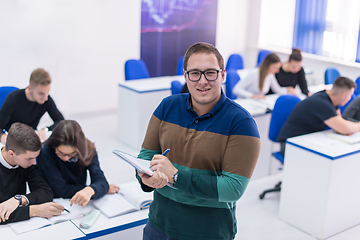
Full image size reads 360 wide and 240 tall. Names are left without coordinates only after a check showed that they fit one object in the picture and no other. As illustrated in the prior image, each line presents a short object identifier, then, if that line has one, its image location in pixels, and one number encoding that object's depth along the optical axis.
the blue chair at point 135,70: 5.16
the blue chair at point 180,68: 5.49
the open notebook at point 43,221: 2.00
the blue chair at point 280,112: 3.71
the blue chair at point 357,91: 5.27
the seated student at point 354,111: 3.69
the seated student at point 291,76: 5.07
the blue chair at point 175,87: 4.21
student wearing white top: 4.65
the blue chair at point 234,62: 6.60
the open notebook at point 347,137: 3.23
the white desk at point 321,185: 3.00
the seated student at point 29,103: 3.21
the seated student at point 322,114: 3.30
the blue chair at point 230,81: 5.03
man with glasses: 1.40
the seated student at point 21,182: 2.08
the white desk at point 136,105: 4.71
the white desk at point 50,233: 1.92
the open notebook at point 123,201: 2.24
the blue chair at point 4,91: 3.56
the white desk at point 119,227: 2.04
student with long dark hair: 2.36
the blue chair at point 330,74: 5.65
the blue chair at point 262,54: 6.93
